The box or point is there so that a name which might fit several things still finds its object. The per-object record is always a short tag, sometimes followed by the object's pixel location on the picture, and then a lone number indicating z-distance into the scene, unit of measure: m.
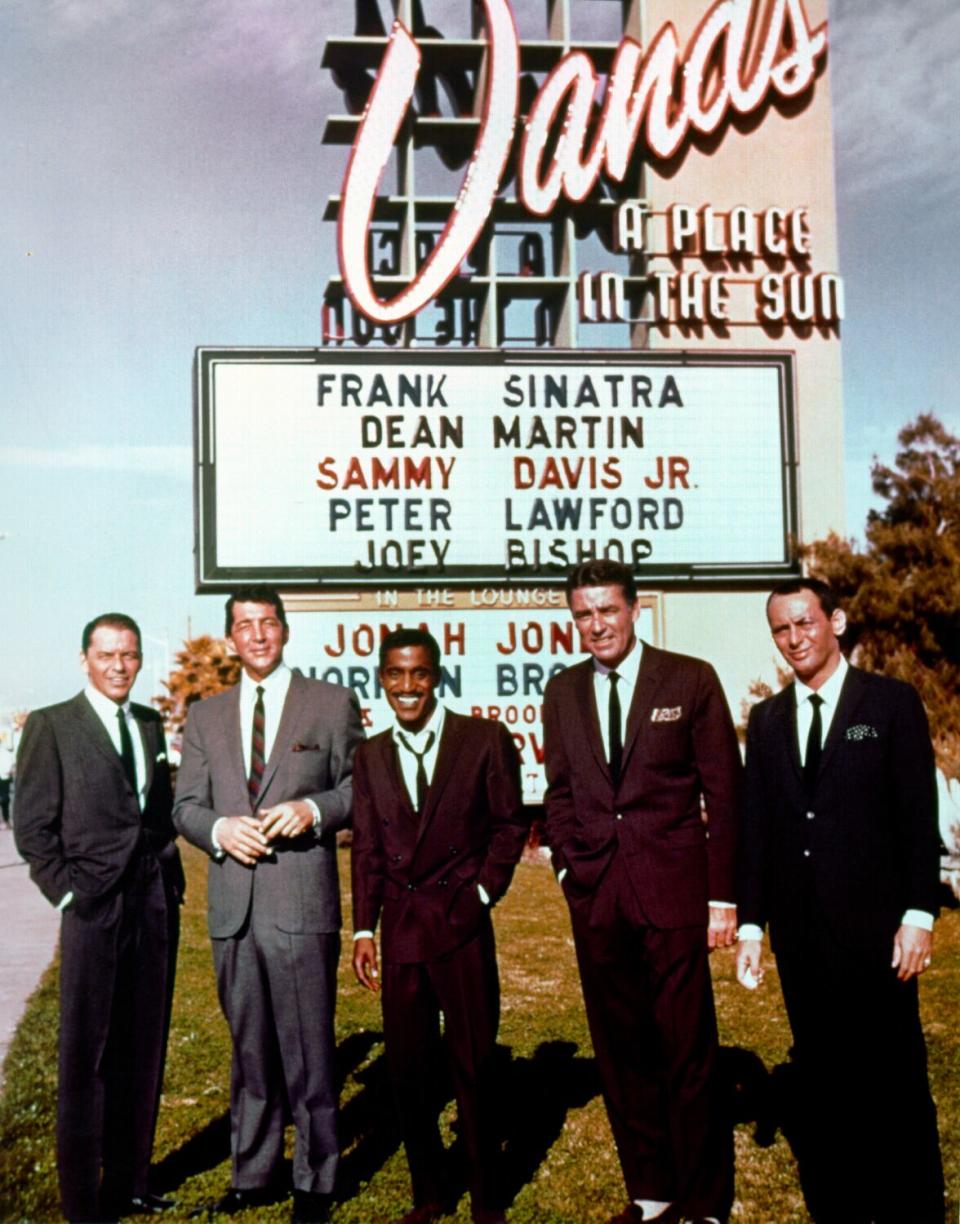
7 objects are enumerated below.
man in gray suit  4.59
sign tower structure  12.73
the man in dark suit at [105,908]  4.52
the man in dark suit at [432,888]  4.49
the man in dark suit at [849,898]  4.22
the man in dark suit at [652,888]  4.40
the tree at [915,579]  10.90
